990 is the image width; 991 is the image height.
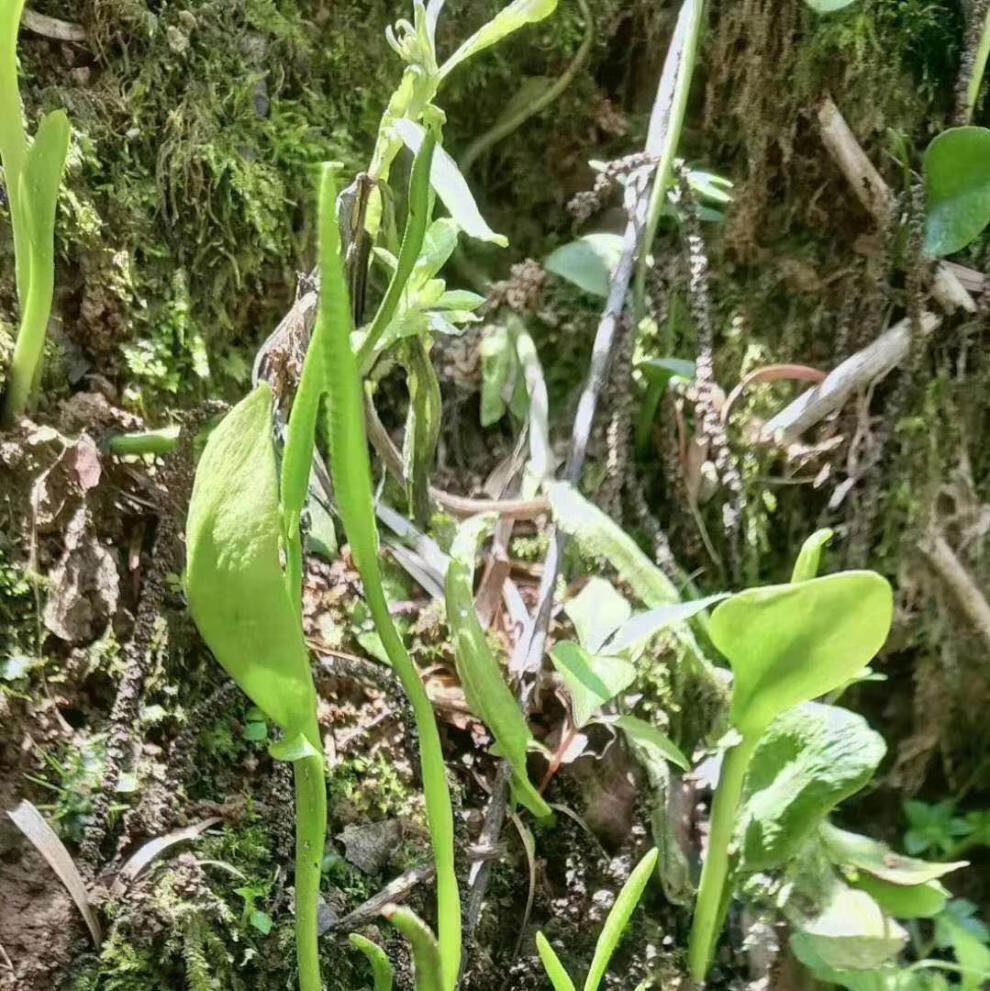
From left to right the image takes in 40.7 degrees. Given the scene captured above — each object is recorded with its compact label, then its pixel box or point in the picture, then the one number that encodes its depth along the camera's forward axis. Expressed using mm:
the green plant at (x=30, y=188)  258
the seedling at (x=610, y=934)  241
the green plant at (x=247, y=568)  210
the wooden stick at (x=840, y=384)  328
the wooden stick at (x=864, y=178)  333
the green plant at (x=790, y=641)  239
